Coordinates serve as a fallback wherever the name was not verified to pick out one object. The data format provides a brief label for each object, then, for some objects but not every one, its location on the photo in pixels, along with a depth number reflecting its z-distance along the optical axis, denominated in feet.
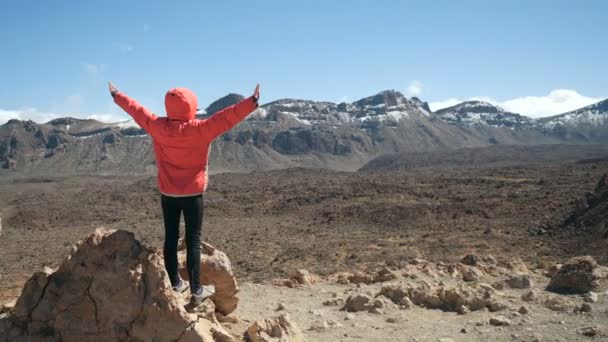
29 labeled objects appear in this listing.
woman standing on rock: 15.43
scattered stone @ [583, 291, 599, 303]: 24.93
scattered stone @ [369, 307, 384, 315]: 23.80
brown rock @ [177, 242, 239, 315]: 20.25
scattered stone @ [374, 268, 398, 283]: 33.76
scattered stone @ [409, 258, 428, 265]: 39.04
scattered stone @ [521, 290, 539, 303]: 25.63
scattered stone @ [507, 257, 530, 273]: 37.65
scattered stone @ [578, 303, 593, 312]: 23.32
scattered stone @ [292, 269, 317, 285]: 34.30
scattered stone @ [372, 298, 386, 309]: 24.33
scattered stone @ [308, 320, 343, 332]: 21.30
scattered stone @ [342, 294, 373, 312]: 24.34
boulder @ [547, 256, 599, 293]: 27.78
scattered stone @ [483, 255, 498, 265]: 40.37
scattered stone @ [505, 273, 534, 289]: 29.58
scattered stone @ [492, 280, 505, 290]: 29.28
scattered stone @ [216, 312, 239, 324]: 20.59
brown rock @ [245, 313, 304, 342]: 17.57
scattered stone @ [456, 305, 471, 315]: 24.09
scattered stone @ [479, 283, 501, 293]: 26.75
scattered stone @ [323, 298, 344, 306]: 26.45
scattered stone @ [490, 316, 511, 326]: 21.75
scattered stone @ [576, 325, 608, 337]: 20.11
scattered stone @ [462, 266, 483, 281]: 33.68
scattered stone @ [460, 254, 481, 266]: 39.98
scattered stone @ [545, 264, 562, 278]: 34.42
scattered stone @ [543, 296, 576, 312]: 24.07
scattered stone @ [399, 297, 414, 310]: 24.84
